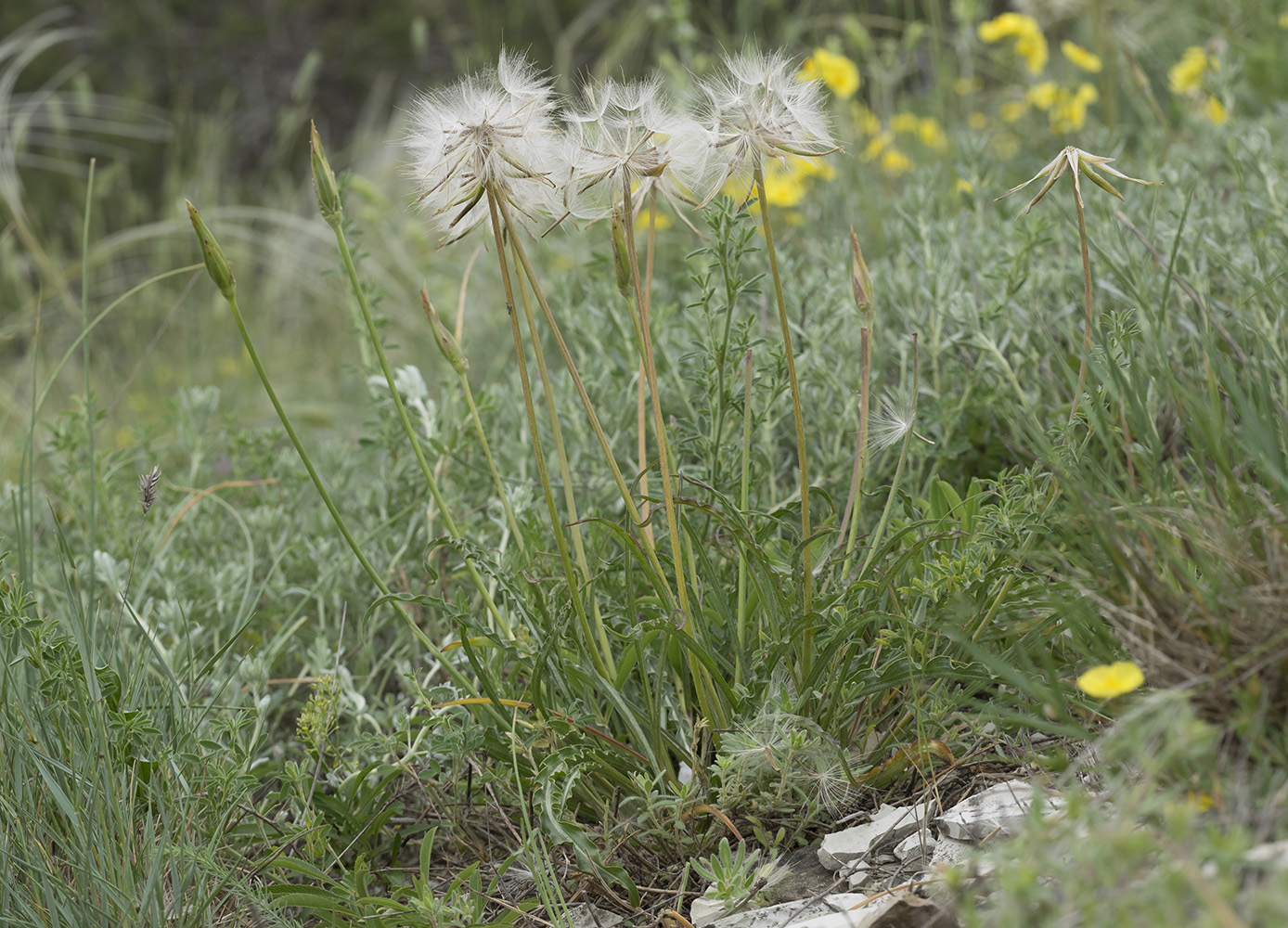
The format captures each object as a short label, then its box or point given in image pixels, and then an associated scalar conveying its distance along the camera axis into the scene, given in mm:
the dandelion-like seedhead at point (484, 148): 1087
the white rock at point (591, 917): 1113
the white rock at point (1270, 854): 978
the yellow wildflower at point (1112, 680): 1014
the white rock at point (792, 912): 1079
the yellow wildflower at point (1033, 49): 2211
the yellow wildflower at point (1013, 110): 2296
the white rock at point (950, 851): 1078
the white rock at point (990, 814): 1078
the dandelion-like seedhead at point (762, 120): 1100
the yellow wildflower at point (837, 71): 2164
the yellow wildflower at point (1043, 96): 2070
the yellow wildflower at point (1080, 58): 2066
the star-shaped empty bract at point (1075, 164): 1092
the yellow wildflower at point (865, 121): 2243
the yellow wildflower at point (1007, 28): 2118
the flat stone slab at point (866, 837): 1100
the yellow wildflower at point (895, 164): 2230
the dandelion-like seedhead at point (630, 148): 1100
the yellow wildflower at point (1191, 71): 1967
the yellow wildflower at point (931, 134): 2286
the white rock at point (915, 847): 1091
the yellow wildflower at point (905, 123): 2277
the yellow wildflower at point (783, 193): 1634
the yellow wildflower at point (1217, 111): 1776
